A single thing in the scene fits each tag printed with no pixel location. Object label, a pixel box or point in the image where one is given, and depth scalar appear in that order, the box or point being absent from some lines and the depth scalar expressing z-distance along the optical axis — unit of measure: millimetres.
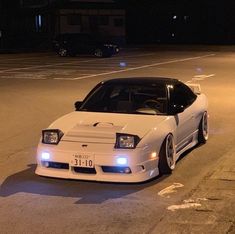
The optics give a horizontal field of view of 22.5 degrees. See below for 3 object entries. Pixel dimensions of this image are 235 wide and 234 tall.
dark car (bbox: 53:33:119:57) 37344
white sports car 7008
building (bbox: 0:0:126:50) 52906
